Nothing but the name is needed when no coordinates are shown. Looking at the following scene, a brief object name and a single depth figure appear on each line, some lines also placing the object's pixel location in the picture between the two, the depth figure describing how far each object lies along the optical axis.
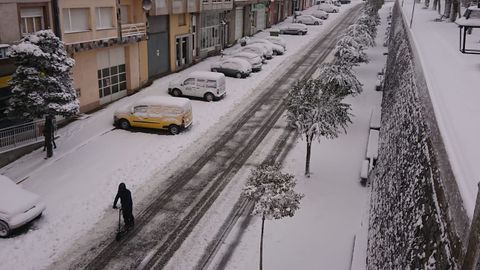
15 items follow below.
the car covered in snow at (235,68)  37.19
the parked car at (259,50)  42.91
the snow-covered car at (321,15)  77.81
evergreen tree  19.78
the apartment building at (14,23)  20.77
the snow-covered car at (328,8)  87.61
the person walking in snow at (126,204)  15.41
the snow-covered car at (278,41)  49.29
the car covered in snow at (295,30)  60.94
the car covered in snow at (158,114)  24.55
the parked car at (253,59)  39.34
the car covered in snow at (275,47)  47.03
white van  30.53
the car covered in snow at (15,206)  15.12
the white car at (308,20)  70.81
